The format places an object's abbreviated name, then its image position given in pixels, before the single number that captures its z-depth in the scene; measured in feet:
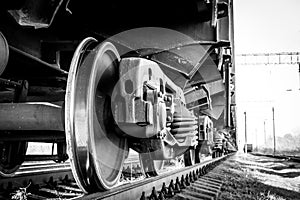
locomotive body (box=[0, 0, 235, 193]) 5.90
